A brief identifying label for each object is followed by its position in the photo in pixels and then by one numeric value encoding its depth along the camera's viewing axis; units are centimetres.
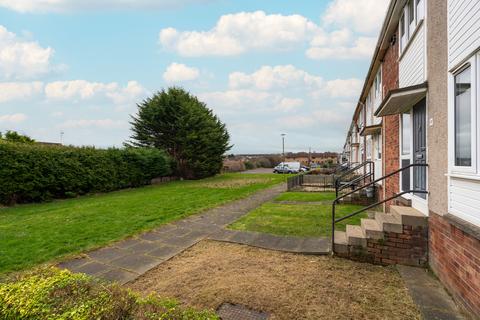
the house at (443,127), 275
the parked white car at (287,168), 3450
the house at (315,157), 6616
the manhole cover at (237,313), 271
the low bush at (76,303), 176
